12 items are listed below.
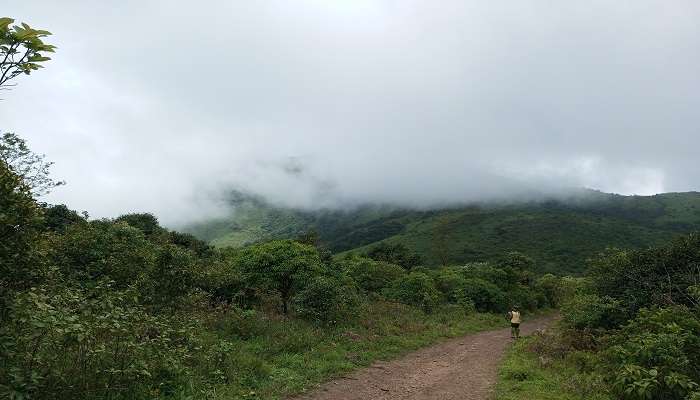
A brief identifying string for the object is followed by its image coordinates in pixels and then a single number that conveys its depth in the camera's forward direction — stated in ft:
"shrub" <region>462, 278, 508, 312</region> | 112.98
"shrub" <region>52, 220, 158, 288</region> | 47.75
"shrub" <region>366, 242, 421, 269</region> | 190.08
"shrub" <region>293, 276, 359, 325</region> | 58.29
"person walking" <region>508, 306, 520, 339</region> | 69.82
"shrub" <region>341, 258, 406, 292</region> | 107.45
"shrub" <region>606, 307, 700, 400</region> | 26.55
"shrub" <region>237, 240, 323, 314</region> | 66.78
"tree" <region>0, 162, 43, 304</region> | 15.67
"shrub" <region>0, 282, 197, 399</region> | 17.12
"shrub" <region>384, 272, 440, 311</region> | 92.31
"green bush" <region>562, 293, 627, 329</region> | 51.26
